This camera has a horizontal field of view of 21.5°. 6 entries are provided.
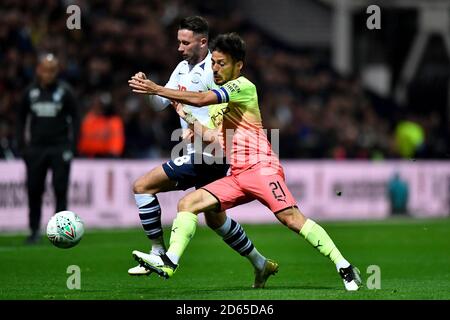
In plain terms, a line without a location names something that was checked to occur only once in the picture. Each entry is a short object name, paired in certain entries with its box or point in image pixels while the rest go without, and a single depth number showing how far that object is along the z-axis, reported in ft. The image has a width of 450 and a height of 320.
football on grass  37.11
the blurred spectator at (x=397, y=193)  82.79
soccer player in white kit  35.78
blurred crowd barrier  63.62
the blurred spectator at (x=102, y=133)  69.62
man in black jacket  52.70
